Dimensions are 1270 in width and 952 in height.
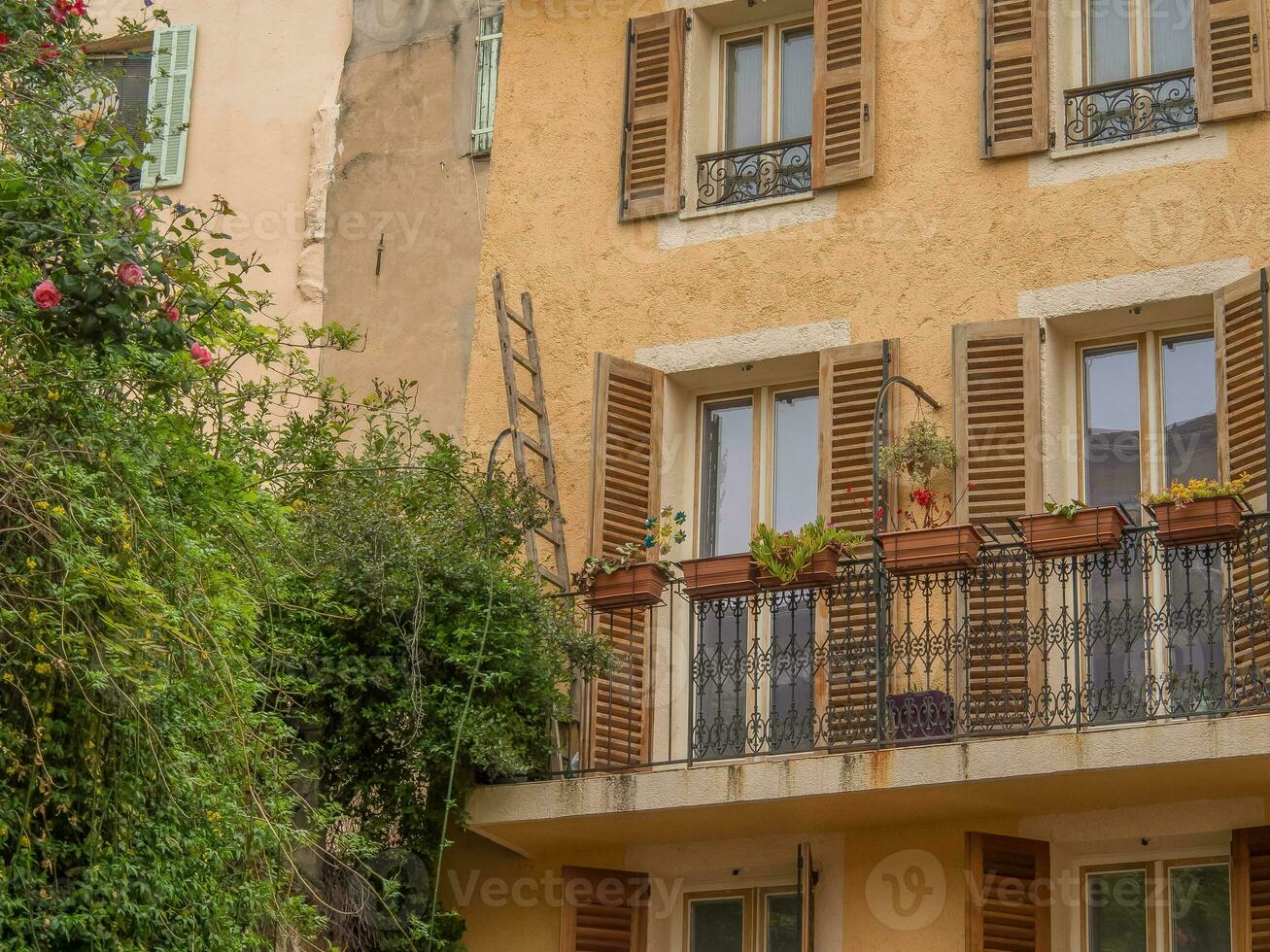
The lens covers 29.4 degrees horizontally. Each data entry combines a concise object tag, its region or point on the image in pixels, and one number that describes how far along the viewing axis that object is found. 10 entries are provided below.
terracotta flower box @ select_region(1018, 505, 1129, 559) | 10.81
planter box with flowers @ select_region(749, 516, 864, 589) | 11.42
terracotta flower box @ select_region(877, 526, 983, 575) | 11.15
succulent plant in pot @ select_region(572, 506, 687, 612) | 11.85
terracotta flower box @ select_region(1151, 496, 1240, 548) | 10.57
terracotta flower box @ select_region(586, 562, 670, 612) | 11.84
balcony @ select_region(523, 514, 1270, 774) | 10.73
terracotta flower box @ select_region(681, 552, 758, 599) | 11.55
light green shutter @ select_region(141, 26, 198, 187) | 15.24
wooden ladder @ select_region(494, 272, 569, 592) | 12.33
